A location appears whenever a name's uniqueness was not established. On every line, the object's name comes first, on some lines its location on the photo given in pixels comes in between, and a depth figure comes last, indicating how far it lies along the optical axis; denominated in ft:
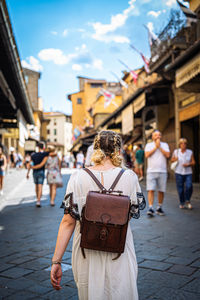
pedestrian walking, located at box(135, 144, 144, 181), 57.38
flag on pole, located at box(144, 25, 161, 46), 45.83
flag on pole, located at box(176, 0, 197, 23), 36.04
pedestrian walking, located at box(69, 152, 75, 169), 127.65
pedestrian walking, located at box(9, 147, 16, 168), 84.74
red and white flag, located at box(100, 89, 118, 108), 87.79
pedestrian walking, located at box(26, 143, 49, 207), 29.55
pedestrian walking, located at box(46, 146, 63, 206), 29.68
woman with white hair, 26.53
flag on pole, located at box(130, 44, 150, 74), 55.67
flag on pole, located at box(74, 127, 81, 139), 171.42
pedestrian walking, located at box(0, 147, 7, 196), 35.50
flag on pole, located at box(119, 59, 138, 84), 67.77
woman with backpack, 6.63
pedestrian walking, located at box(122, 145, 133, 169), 60.23
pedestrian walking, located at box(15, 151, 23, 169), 90.70
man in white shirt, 23.81
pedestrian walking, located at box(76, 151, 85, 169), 92.71
